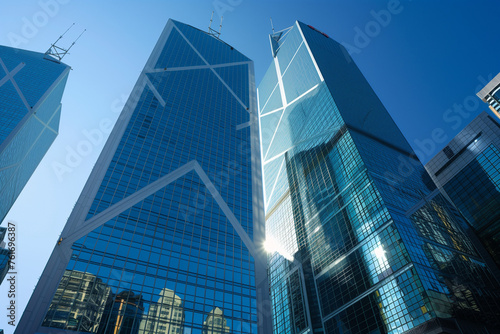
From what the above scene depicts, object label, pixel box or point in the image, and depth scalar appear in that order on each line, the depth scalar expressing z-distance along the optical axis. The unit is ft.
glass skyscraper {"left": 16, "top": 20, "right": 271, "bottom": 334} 90.17
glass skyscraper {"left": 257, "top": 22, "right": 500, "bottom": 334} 126.93
